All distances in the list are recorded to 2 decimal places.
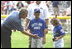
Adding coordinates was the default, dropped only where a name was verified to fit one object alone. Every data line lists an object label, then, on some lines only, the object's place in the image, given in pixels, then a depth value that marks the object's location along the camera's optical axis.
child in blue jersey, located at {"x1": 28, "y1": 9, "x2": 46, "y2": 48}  10.30
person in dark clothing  9.78
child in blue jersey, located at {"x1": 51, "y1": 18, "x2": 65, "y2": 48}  9.83
